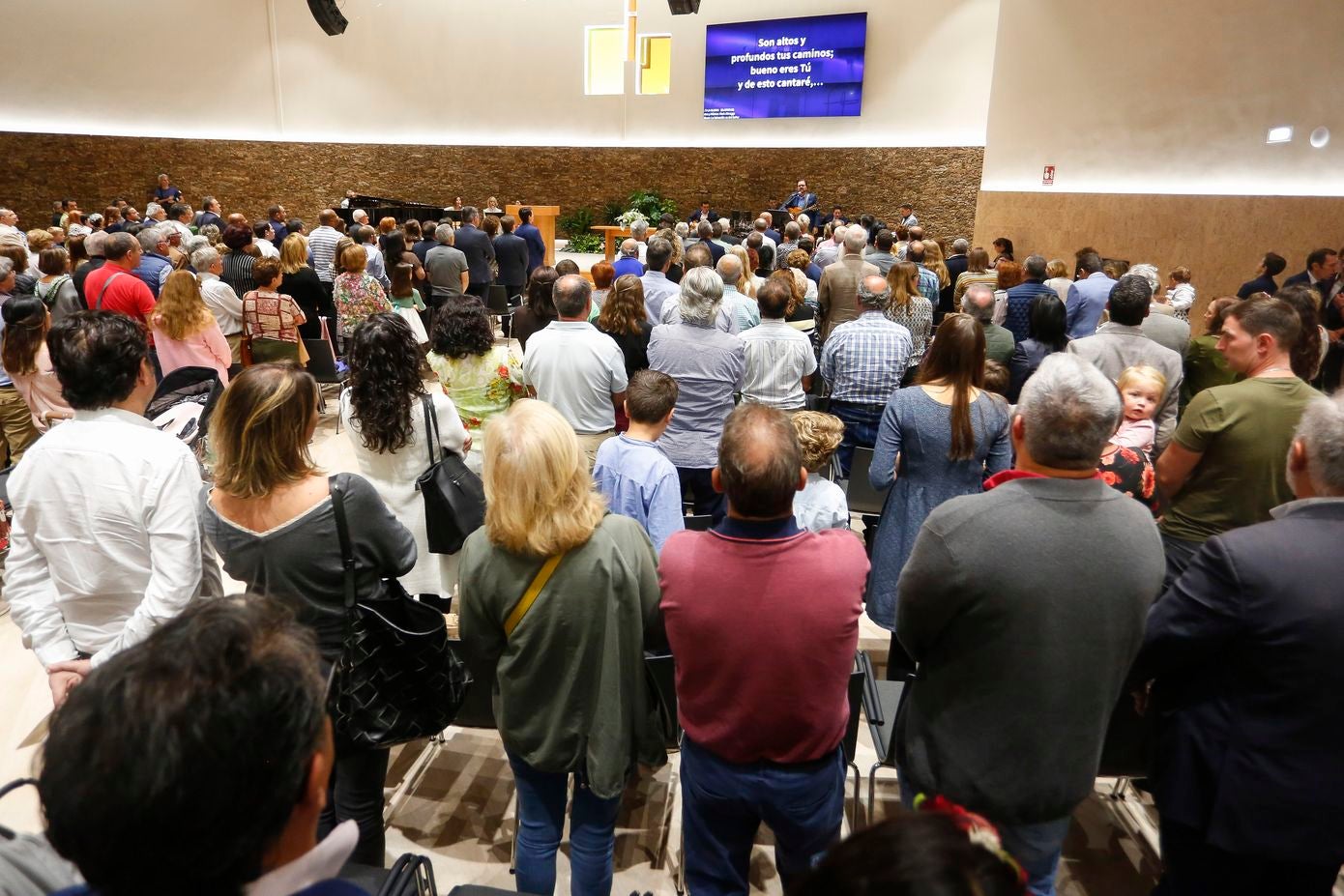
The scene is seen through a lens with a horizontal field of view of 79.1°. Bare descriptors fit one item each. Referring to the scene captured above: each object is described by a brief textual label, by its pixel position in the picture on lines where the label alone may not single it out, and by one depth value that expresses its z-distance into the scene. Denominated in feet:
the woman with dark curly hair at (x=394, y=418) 8.80
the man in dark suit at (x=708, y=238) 25.46
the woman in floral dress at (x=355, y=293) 19.30
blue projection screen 47.44
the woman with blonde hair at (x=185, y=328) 14.89
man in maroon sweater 5.48
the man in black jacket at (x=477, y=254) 29.22
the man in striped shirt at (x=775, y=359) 13.09
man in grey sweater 5.15
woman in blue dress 9.20
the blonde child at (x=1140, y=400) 8.92
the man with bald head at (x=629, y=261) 21.42
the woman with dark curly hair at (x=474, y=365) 11.19
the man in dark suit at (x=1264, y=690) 4.91
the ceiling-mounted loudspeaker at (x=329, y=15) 42.94
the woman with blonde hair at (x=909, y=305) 16.96
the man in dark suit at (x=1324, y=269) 22.39
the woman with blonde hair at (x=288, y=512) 6.27
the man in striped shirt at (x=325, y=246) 26.86
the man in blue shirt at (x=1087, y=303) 20.04
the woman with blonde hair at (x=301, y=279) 20.97
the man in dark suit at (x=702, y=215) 47.32
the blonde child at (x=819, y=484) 8.70
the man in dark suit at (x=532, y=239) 32.86
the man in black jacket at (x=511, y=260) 30.53
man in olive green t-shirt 8.32
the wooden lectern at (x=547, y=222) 45.70
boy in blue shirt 8.80
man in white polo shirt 11.85
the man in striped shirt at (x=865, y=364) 12.41
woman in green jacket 5.91
